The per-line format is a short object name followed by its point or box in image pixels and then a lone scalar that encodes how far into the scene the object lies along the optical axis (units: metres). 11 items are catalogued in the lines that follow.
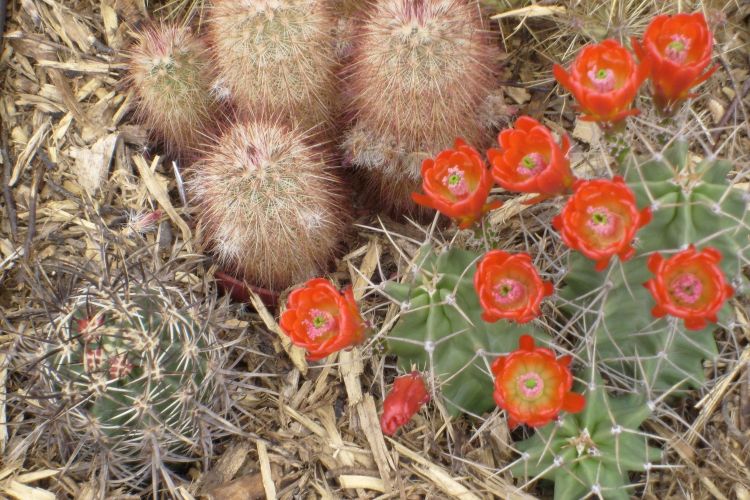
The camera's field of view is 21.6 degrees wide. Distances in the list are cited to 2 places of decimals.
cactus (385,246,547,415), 0.96
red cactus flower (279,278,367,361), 0.93
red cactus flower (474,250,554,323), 0.91
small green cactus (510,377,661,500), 0.94
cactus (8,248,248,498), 0.96
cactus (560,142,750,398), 0.93
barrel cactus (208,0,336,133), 1.03
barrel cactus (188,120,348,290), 1.02
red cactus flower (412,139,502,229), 0.94
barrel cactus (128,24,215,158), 1.07
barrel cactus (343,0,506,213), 1.00
